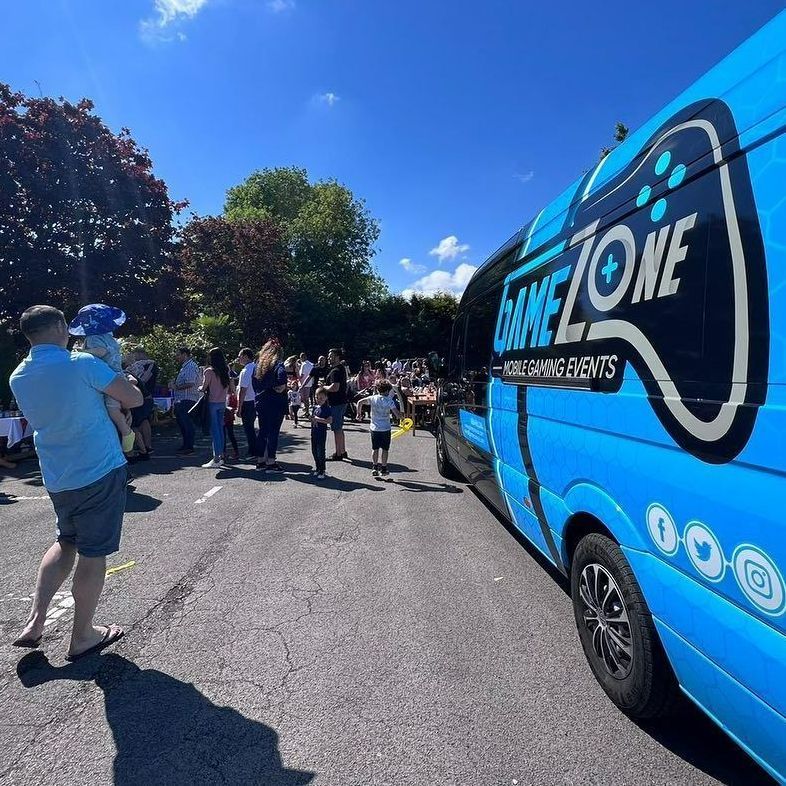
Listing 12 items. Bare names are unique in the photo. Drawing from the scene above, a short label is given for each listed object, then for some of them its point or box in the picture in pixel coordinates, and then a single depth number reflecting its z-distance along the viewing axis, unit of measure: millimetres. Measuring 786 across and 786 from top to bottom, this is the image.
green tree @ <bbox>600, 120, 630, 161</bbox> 17141
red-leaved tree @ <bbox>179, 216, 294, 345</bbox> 24391
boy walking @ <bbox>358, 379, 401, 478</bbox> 7477
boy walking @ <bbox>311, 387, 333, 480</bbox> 7230
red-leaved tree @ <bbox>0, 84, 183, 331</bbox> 12305
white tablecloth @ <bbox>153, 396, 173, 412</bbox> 11656
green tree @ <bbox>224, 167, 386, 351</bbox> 32188
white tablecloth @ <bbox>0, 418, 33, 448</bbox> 7953
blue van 1546
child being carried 2926
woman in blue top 7195
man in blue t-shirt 2656
